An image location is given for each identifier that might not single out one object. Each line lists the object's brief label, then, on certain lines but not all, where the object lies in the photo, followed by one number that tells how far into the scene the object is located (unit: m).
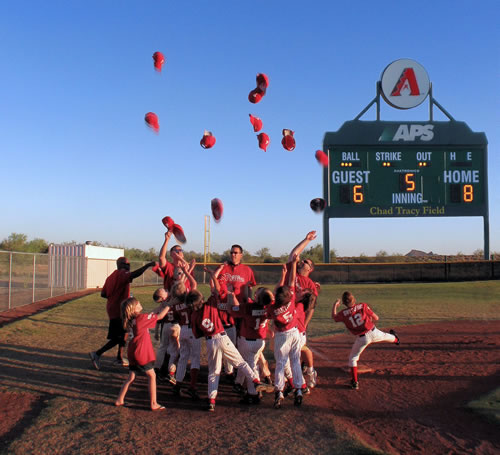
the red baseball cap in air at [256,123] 9.27
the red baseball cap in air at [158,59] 8.52
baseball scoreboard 23.88
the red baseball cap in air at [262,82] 9.07
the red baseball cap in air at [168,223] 7.41
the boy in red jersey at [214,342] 5.64
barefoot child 5.46
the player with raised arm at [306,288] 6.44
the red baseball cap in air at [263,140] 9.16
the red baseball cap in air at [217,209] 8.95
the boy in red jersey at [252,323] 5.96
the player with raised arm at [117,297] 7.82
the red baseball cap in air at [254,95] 9.15
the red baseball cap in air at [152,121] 8.81
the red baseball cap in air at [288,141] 9.18
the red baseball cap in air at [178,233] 7.44
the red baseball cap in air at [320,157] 11.06
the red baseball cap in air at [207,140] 9.16
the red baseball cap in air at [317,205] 9.18
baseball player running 6.63
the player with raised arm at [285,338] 5.68
